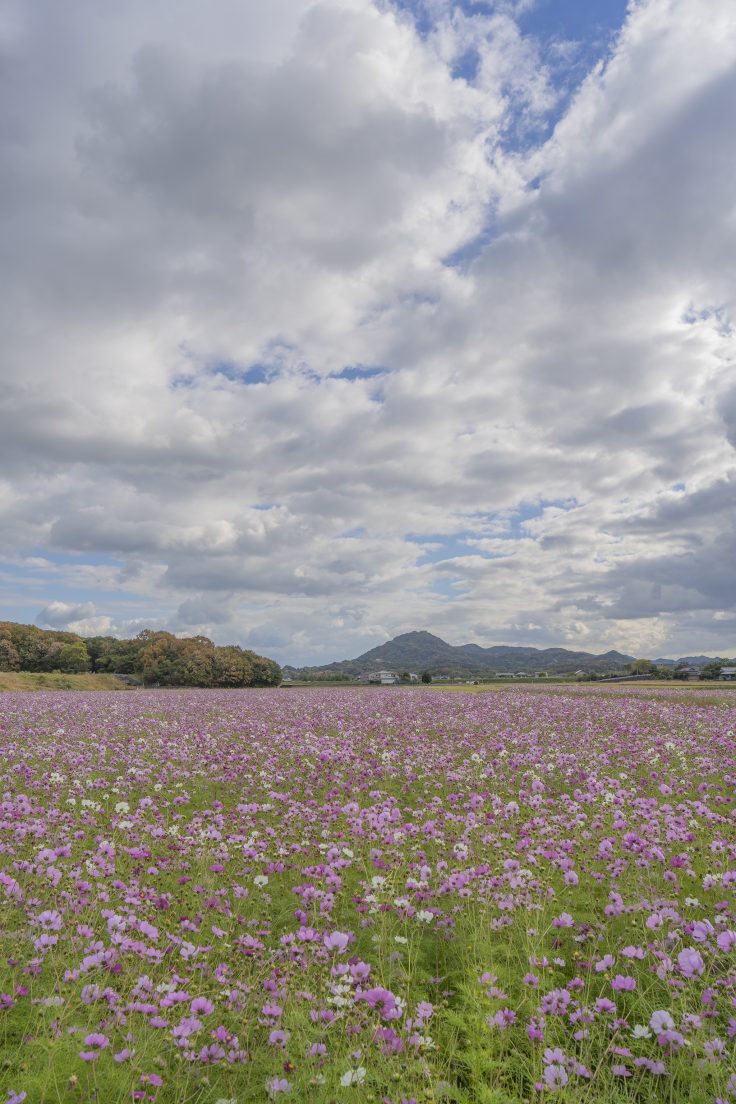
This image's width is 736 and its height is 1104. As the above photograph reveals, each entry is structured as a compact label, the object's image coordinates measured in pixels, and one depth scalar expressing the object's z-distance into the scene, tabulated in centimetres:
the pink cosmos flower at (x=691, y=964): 349
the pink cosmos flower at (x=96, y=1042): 299
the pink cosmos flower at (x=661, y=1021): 327
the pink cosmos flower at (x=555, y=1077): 286
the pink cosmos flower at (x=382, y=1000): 328
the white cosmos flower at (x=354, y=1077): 278
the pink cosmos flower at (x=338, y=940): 401
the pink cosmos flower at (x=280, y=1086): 285
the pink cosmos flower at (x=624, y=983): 361
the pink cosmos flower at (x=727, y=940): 372
